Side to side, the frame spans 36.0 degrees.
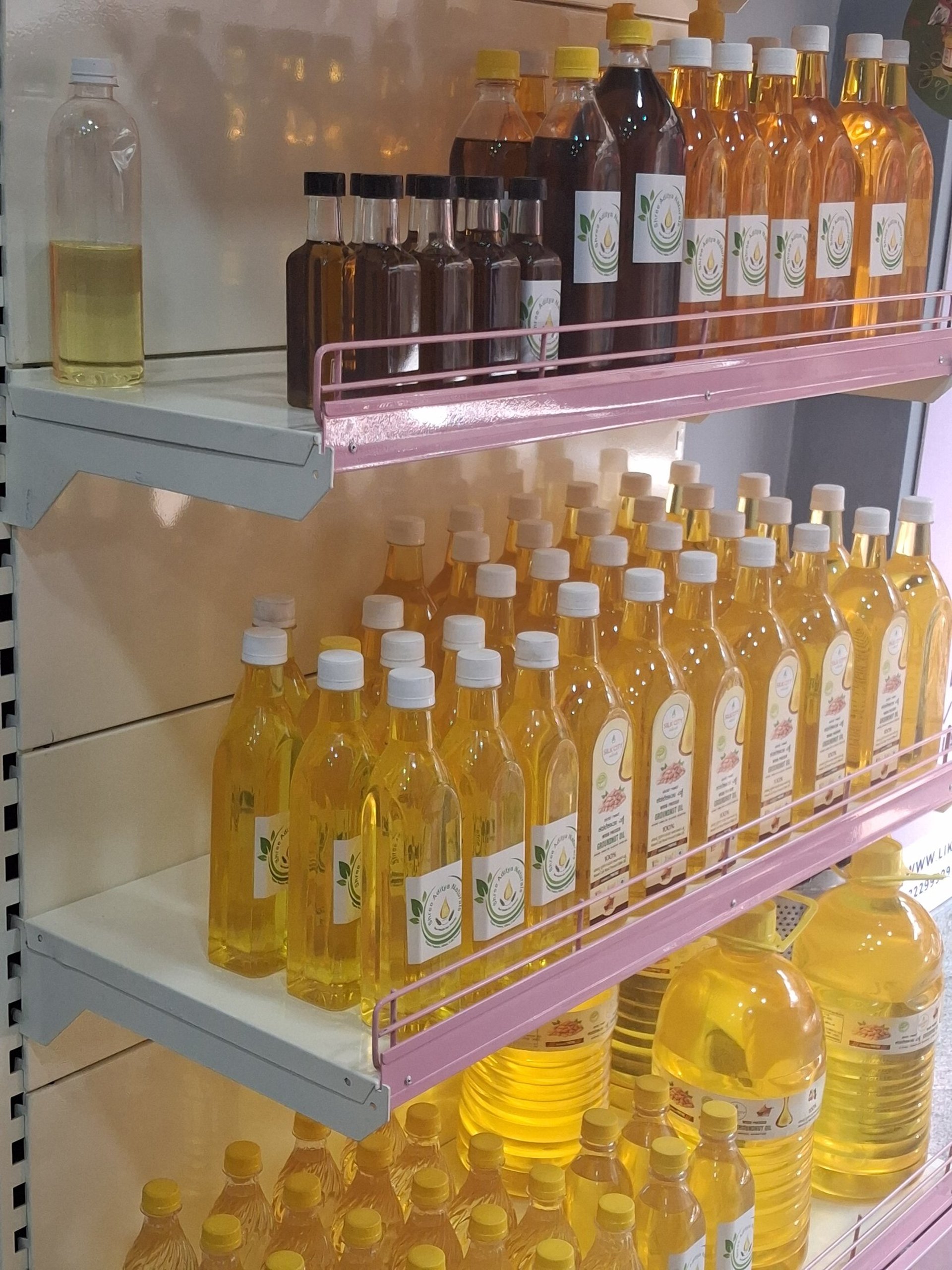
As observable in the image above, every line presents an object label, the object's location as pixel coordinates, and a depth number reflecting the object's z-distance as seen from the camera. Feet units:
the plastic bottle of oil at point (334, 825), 3.84
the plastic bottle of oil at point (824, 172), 5.06
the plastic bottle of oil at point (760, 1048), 5.54
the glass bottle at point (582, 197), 4.09
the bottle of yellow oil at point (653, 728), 4.59
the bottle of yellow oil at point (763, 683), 5.06
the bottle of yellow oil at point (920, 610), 5.92
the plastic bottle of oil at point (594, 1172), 4.72
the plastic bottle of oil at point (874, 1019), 6.12
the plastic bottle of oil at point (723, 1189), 4.94
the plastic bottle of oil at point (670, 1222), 4.73
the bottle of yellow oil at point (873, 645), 5.64
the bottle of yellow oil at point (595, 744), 4.30
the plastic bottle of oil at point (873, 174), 5.31
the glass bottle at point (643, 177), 4.24
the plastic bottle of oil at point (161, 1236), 4.18
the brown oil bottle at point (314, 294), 3.69
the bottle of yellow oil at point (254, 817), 4.06
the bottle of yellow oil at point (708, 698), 4.81
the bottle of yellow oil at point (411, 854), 3.67
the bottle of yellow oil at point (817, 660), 5.32
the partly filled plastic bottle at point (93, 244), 3.84
